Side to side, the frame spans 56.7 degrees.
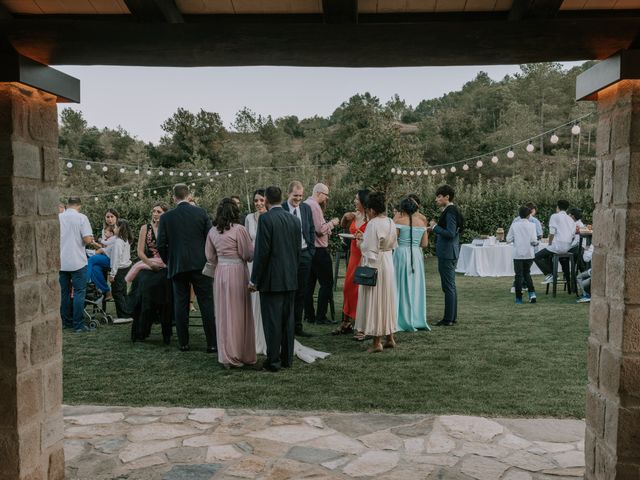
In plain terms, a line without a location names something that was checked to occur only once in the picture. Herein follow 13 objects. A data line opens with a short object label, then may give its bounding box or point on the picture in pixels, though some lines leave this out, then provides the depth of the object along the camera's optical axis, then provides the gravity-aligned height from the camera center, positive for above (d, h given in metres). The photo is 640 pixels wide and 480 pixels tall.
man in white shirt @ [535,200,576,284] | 11.47 -0.28
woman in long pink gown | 6.19 -0.82
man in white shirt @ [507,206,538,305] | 10.66 -0.68
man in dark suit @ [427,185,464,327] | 8.30 -0.29
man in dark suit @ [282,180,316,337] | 7.83 -0.44
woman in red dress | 7.87 -0.91
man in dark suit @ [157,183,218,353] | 6.80 -0.52
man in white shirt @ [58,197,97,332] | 8.08 -0.62
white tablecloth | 15.13 -1.17
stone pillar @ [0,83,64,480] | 3.04 -0.43
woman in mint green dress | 8.00 -0.65
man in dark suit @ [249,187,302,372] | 5.93 -0.61
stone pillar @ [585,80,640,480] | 2.93 -0.38
